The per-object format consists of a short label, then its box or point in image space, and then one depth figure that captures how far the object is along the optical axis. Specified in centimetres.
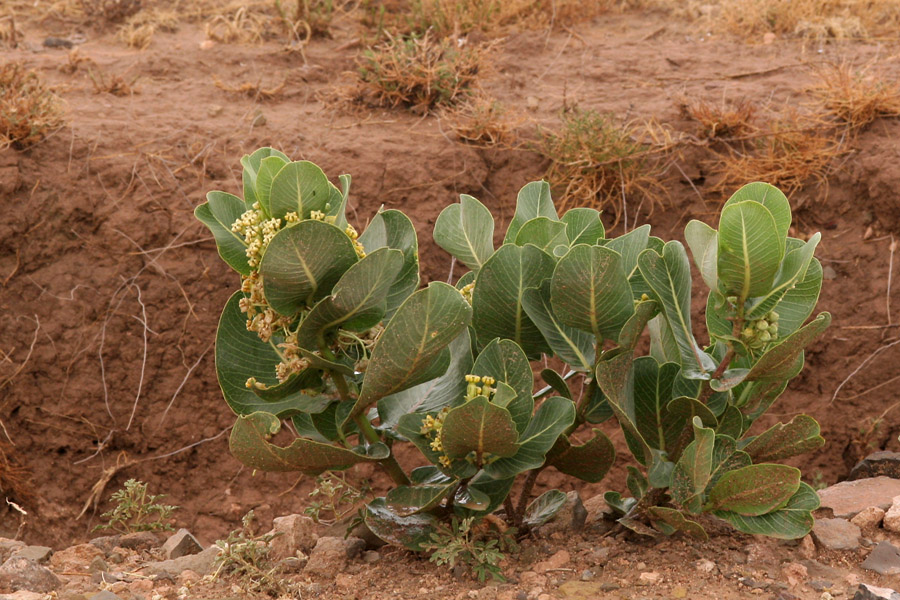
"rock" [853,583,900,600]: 170
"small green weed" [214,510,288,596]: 204
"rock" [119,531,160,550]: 282
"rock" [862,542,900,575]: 201
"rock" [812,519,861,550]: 212
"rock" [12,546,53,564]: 254
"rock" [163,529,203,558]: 261
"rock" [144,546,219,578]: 227
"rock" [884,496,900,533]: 216
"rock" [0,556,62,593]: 201
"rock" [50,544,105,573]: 250
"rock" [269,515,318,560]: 229
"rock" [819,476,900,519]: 233
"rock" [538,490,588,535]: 229
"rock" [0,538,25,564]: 249
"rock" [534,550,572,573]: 204
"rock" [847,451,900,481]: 277
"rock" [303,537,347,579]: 217
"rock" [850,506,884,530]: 221
